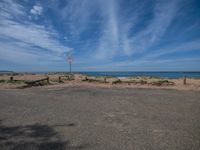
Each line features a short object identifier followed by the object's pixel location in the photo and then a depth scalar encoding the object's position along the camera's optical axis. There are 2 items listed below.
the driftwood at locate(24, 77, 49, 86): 19.27
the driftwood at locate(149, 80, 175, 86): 19.00
